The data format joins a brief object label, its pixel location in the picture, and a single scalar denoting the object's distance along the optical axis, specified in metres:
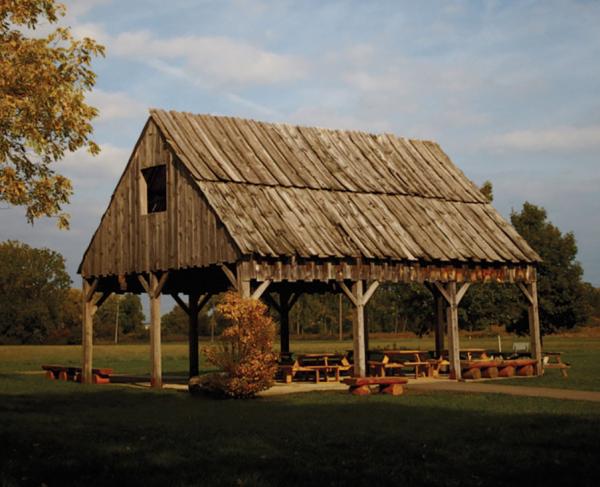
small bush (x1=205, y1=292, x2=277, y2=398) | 22.70
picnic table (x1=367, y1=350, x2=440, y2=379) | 28.67
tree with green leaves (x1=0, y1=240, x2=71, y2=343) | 106.00
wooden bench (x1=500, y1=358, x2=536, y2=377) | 30.30
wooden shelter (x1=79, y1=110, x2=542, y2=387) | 26.03
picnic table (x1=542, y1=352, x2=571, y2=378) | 29.73
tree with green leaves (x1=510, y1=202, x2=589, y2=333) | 48.31
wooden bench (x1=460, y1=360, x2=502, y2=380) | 29.22
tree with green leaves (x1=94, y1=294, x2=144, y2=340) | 140.38
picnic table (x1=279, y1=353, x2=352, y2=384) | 28.17
